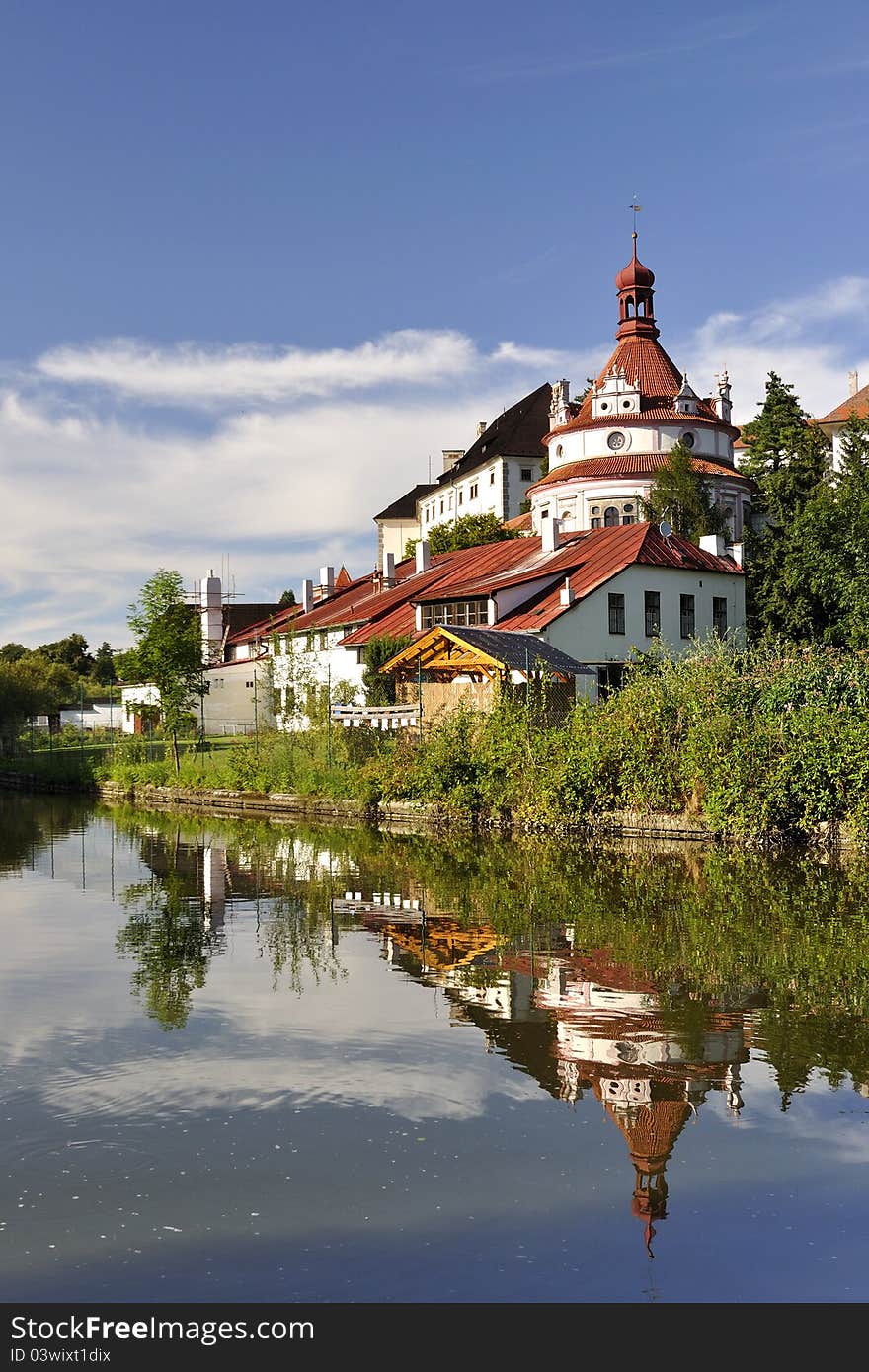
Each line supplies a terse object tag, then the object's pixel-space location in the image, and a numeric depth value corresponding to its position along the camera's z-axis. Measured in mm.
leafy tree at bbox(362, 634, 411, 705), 47188
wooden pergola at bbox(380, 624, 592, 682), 38594
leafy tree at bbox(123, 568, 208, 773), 52500
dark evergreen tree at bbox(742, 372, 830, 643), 54969
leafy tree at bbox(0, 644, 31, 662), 119250
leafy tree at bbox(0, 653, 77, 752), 69812
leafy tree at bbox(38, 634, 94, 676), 133625
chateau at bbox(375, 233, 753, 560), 71500
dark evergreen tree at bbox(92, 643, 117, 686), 136000
